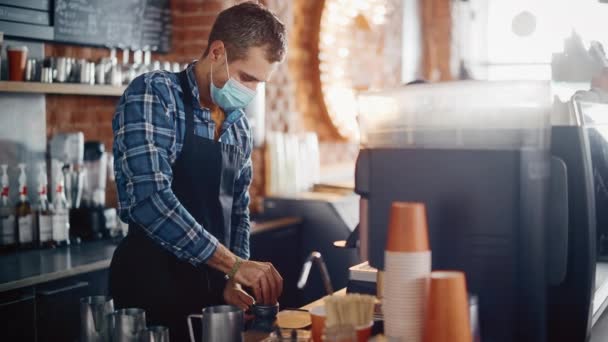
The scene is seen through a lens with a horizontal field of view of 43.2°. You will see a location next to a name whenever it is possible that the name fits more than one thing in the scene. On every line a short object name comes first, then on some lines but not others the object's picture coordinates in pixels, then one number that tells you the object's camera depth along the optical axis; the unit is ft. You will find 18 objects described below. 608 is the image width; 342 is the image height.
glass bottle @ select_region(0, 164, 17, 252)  10.84
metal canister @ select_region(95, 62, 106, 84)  12.05
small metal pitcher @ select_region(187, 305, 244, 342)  5.37
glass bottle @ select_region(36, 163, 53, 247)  11.14
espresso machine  5.16
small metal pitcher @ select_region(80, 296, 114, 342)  5.35
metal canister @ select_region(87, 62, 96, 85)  11.85
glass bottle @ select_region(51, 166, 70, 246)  11.22
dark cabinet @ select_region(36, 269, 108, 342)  9.49
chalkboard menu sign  12.21
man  7.63
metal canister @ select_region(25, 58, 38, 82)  11.09
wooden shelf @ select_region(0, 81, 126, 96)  10.64
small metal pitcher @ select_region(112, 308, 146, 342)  5.12
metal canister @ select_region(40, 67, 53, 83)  11.29
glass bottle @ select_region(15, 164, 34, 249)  11.01
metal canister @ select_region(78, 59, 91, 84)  11.74
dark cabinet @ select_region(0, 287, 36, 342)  9.00
